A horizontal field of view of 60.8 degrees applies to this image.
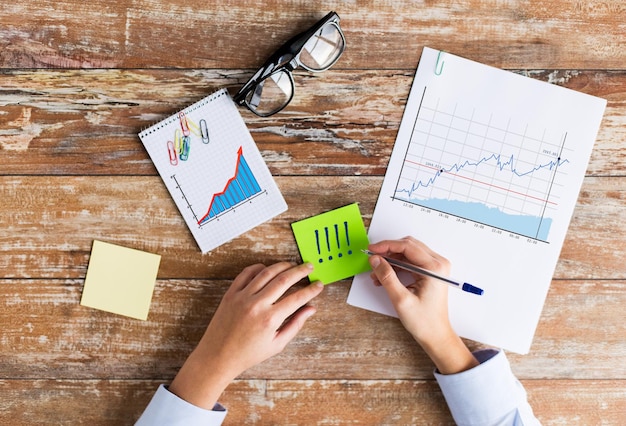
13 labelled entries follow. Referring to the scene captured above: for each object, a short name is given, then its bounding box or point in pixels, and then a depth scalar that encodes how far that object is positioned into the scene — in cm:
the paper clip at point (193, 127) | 102
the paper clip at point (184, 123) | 102
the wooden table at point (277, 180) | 103
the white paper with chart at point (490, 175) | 103
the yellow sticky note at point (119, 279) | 104
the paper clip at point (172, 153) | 102
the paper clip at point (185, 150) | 102
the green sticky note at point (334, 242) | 104
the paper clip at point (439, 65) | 103
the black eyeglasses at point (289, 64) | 98
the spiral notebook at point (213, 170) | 102
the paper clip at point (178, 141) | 102
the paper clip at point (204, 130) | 102
